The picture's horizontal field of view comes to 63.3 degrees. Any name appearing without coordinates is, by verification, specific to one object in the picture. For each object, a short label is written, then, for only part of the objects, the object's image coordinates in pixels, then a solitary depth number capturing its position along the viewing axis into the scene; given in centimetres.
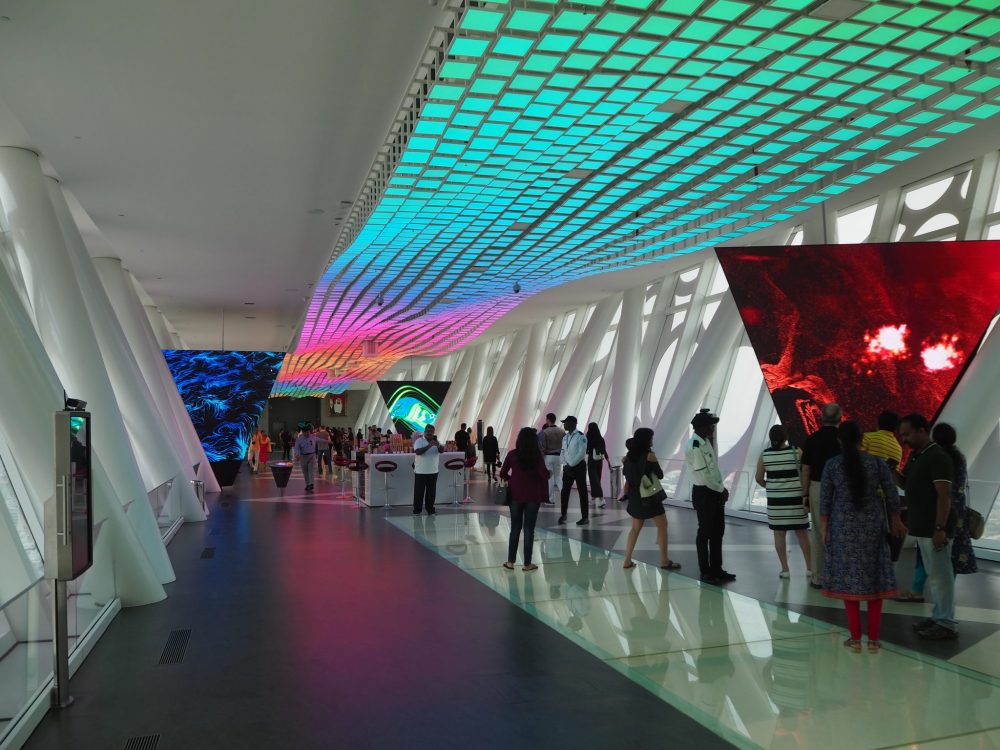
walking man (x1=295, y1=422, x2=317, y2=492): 1819
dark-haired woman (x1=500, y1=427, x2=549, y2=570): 785
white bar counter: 1463
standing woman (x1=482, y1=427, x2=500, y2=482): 1828
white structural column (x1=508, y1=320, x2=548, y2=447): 2447
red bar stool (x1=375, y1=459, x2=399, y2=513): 1445
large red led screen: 784
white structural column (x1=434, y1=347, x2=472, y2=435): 3481
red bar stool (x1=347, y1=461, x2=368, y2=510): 1565
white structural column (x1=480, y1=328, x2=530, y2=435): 2769
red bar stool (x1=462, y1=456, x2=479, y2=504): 1502
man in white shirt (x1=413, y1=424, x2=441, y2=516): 1300
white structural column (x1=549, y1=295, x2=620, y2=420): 2064
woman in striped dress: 720
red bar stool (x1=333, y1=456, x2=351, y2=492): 1873
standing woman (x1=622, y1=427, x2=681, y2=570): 776
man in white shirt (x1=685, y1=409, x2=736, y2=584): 741
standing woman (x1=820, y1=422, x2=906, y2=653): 494
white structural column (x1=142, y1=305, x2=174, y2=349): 2056
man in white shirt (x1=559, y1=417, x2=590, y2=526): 1163
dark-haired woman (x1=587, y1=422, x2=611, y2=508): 1352
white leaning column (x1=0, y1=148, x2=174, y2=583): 797
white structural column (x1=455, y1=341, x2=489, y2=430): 3222
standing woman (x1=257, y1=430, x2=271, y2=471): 2606
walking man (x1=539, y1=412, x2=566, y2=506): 1451
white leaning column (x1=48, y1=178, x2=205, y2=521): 1005
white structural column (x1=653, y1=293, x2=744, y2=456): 1447
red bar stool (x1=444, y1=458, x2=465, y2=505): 1504
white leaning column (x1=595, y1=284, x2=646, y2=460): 1773
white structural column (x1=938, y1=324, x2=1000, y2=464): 904
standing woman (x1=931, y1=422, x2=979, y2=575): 556
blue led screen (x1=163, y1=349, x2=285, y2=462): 1880
